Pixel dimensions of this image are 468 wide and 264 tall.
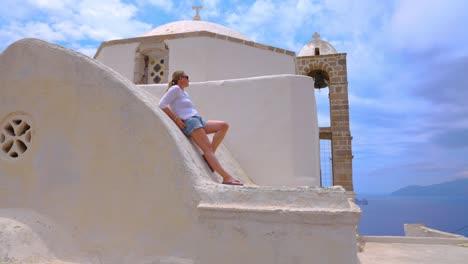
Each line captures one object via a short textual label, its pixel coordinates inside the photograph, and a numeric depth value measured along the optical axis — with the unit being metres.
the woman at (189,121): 3.46
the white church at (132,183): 2.56
